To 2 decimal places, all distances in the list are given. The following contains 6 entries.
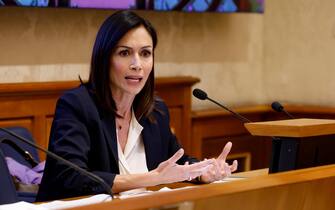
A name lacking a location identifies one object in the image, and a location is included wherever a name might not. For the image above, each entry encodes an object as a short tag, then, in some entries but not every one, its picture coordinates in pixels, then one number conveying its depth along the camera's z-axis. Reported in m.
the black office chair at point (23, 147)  6.45
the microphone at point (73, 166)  3.73
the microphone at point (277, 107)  5.68
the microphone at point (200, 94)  5.45
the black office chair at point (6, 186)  4.26
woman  5.07
